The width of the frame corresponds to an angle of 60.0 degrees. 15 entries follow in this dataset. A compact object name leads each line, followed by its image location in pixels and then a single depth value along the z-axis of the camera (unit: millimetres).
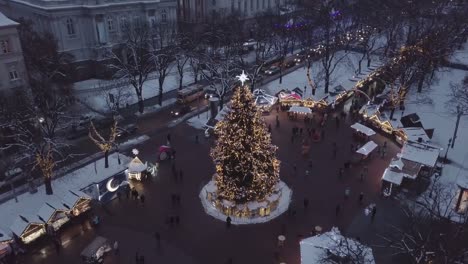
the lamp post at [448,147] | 35844
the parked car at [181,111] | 45656
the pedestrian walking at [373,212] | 27938
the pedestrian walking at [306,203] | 28844
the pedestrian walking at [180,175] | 32719
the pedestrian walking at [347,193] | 30094
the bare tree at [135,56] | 44938
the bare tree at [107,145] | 31672
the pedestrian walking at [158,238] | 25562
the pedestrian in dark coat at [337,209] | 28322
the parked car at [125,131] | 40000
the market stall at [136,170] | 32062
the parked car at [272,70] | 59938
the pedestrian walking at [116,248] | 24859
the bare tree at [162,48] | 47625
